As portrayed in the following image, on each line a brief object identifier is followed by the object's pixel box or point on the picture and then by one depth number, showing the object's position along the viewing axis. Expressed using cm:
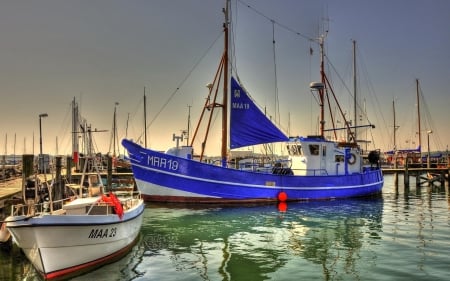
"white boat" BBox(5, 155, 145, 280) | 923
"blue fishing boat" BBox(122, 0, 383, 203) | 2336
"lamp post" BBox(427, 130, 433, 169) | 5781
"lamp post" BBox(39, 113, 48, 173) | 2522
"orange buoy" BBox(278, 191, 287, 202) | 2525
